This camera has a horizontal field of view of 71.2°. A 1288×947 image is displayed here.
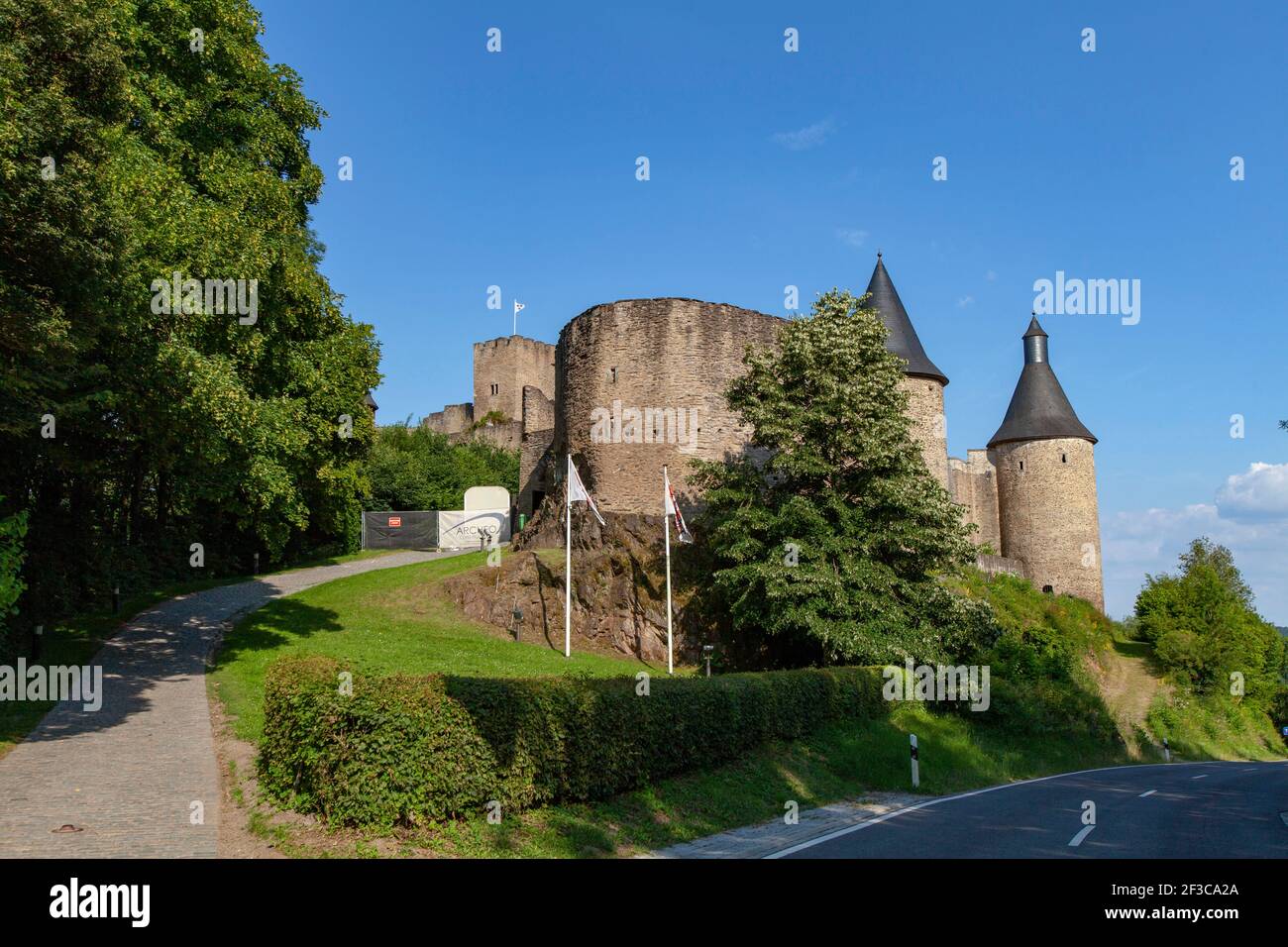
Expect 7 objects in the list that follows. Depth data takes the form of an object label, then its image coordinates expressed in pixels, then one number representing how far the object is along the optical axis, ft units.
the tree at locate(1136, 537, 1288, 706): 133.59
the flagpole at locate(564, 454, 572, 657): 79.61
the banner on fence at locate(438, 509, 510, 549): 135.74
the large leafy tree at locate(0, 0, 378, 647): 38.19
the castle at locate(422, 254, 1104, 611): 106.73
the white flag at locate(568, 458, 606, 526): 80.74
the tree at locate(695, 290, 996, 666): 67.51
